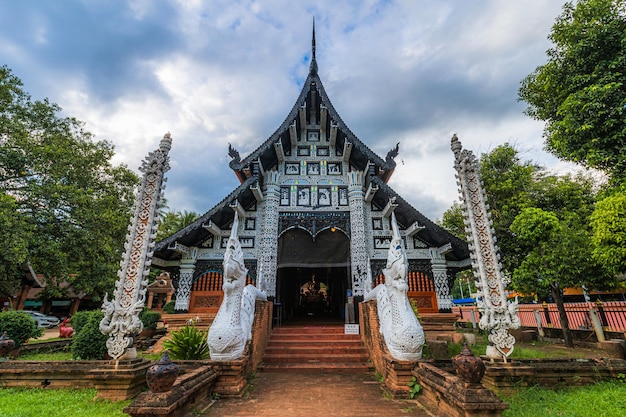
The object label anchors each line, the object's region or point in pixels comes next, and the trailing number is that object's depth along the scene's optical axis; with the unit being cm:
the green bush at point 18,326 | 665
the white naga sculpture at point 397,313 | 437
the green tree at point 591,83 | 700
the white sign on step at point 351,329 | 716
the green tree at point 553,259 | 790
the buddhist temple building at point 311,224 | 874
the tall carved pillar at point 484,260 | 409
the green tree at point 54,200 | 1120
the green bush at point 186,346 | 491
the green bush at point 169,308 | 1158
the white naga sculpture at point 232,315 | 433
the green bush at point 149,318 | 979
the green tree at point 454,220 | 1457
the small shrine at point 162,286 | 1602
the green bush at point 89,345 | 539
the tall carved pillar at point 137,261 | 403
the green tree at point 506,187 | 1023
